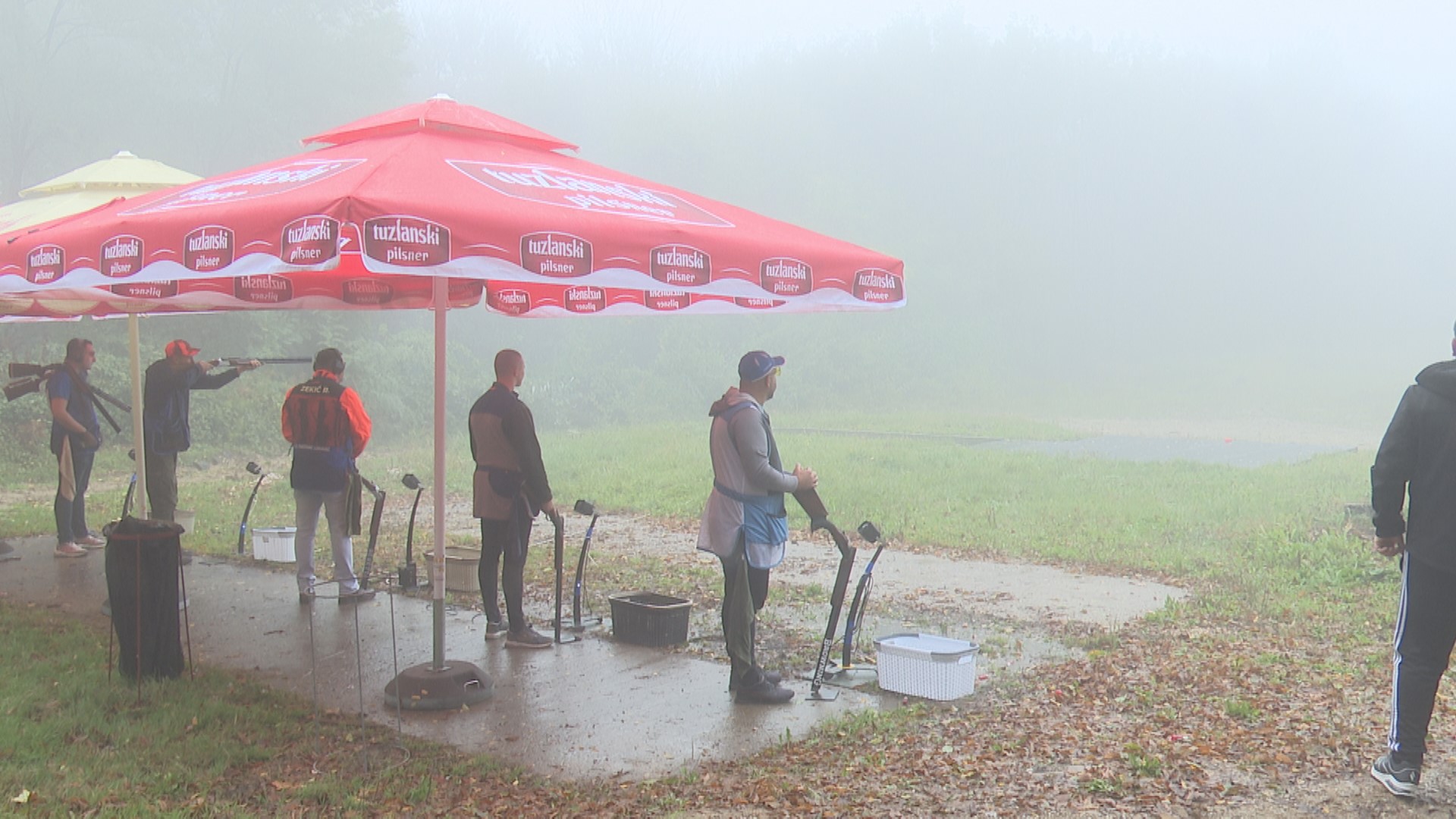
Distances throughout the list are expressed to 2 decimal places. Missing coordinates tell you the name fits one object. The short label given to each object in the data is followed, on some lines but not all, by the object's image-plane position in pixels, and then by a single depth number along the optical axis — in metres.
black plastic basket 6.64
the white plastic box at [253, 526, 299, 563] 9.20
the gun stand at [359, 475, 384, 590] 7.88
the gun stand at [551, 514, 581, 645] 6.71
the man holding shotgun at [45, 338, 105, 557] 8.90
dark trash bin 5.55
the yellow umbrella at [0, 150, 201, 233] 7.66
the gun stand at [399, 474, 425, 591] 8.09
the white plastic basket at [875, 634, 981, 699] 5.62
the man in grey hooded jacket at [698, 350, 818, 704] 5.51
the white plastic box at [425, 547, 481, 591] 7.85
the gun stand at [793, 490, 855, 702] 5.47
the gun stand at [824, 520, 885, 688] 5.93
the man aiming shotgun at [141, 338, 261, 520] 8.43
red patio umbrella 4.26
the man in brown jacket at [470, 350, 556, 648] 6.26
